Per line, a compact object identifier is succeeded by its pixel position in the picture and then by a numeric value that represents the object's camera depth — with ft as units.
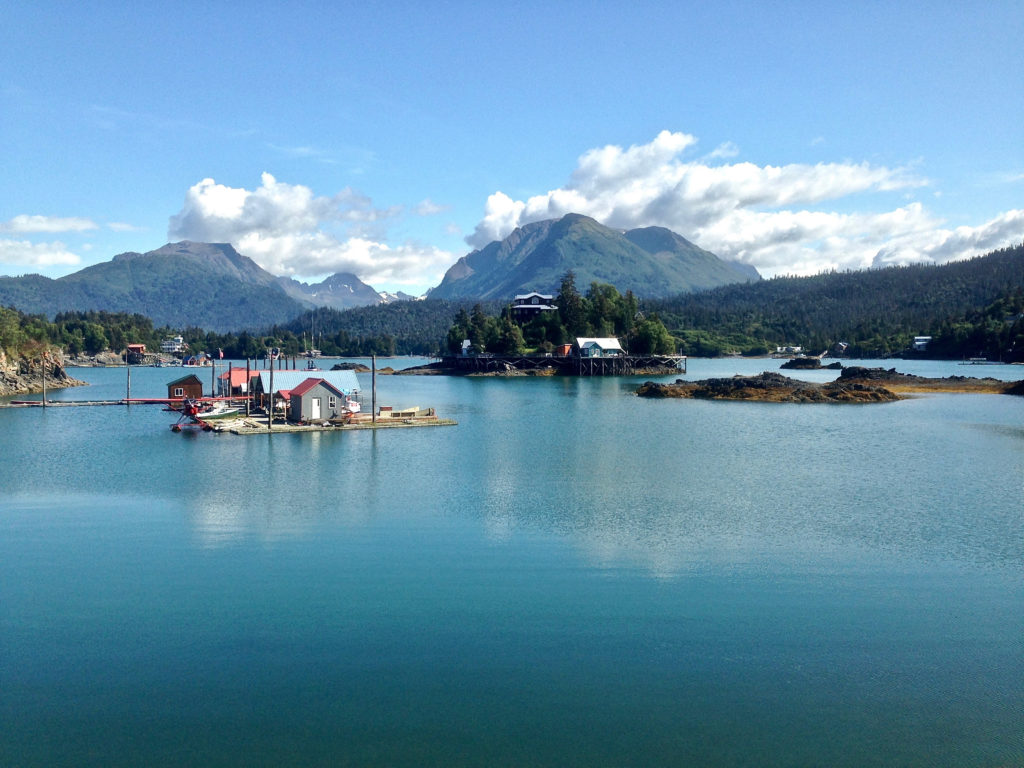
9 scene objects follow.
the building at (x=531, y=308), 546.67
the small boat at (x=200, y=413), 194.59
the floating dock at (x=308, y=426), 178.09
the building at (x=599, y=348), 467.52
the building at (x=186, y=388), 258.98
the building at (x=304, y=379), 204.95
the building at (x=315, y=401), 192.24
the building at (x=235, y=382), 250.78
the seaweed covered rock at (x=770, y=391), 264.52
